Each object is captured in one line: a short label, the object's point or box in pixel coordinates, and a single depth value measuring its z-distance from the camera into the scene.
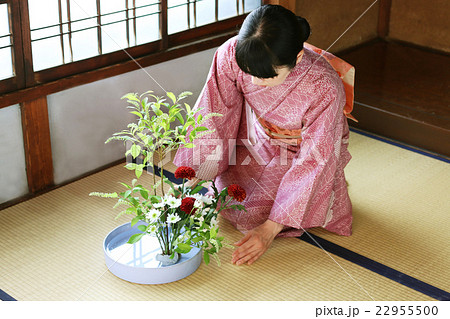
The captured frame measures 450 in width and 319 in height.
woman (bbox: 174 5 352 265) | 2.73
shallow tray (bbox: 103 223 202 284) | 2.54
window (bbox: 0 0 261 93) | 2.96
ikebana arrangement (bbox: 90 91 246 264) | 2.43
